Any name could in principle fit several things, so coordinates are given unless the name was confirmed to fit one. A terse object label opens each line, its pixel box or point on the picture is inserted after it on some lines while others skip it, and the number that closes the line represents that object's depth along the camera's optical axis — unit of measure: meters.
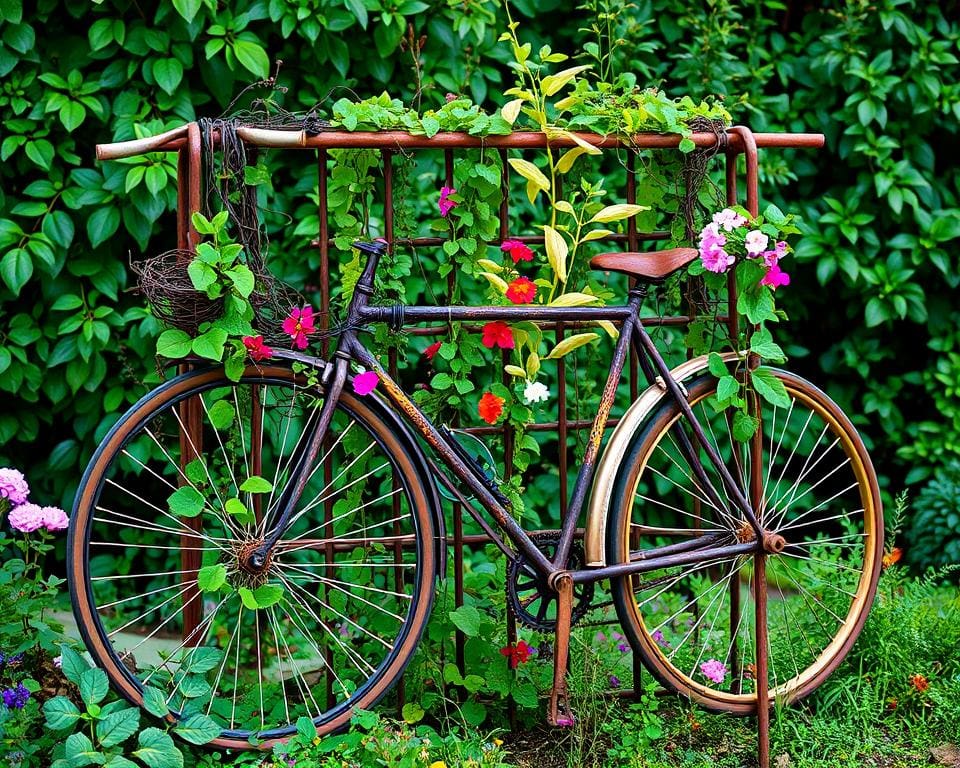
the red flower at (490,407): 2.91
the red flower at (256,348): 2.66
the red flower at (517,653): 2.96
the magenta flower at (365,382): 2.71
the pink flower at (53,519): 2.92
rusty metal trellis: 2.72
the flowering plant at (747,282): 2.84
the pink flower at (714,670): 3.02
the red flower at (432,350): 2.87
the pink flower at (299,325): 2.70
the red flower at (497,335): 2.83
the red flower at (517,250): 2.85
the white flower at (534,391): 2.88
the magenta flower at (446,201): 2.84
